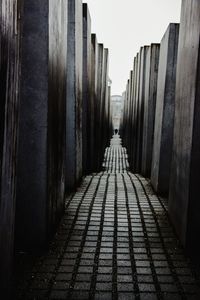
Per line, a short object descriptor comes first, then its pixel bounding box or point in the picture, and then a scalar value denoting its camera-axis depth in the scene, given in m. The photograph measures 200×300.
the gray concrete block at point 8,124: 2.62
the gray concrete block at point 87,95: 10.31
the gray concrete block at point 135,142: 14.41
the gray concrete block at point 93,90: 11.92
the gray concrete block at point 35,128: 4.39
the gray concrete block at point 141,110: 12.89
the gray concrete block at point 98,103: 13.38
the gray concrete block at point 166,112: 8.00
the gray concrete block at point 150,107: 10.91
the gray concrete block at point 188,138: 4.54
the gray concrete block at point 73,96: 7.93
